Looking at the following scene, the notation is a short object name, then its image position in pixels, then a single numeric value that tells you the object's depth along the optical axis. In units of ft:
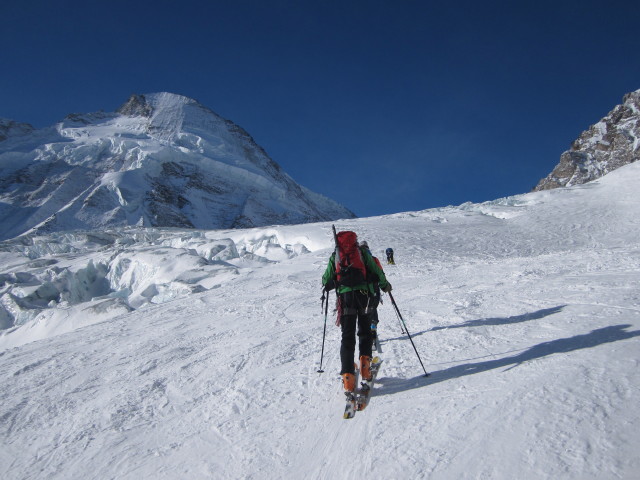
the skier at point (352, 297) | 14.29
